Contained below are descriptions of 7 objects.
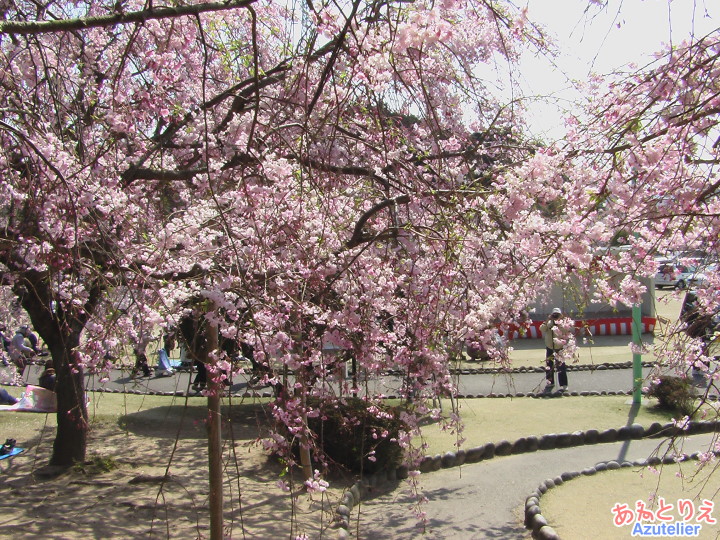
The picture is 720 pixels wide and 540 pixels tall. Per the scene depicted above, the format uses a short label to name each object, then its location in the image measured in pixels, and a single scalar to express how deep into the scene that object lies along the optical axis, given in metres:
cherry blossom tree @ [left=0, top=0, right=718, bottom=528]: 3.77
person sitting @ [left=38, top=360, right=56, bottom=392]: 10.41
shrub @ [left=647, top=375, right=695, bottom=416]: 9.91
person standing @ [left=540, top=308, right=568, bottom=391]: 11.40
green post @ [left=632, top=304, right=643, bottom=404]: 9.20
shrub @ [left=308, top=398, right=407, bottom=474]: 7.26
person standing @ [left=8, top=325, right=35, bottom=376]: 12.30
